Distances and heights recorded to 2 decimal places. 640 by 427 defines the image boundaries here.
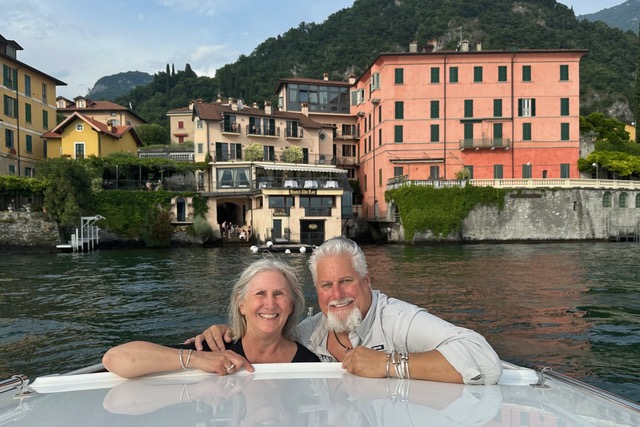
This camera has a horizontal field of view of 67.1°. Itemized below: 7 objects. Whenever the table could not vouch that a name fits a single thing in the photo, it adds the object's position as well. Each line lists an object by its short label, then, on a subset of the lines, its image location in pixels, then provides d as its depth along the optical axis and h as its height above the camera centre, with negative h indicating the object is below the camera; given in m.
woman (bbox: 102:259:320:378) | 2.72 -0.64
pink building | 34.84 +6.74
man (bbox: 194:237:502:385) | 2.27 -0.68
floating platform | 26.42 -2.22
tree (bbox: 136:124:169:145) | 53.10 +8.32
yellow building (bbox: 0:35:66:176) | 32.09 +7.12
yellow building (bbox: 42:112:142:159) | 35.31 +5.34
